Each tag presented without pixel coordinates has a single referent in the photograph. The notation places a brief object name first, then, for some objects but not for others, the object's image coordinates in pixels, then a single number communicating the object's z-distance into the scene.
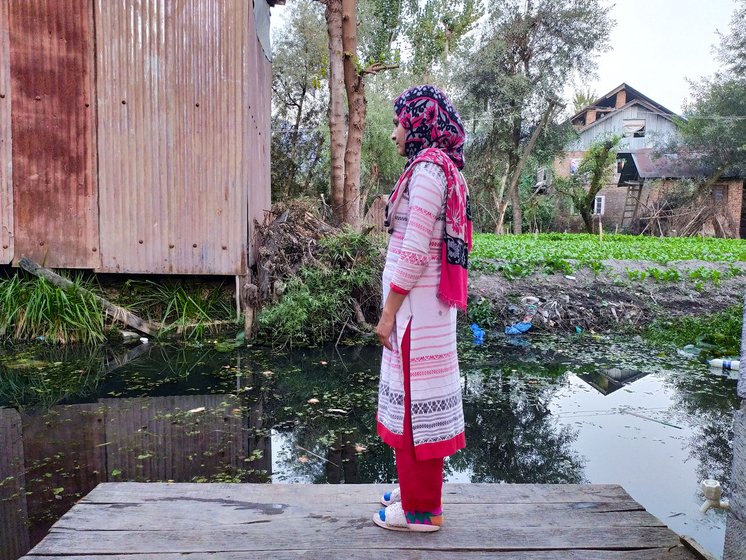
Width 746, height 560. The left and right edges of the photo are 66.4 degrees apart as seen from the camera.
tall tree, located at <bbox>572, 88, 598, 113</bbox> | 38.38
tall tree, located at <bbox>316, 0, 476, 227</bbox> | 7.66
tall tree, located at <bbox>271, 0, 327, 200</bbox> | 16.30
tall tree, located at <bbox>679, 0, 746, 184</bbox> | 22.25
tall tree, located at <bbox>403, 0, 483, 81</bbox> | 24.19
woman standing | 2.12
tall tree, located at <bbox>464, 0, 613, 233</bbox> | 20.19
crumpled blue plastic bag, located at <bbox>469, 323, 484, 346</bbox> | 6.72
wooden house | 24.12
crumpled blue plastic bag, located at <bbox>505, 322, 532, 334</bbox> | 7.23
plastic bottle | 5.61
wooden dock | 2.08
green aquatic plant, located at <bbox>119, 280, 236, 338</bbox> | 6.79
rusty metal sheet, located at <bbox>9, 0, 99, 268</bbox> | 6.21
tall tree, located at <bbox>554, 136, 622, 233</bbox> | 22.81
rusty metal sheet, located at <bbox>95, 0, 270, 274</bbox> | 6.38
